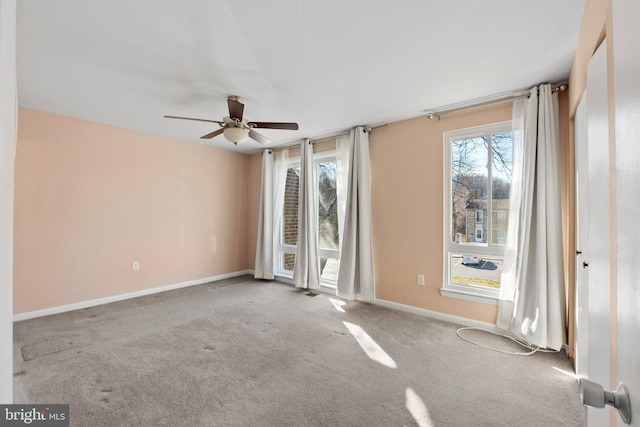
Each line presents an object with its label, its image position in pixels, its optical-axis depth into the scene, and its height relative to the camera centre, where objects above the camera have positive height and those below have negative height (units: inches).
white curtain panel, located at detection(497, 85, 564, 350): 99.5 -0.7
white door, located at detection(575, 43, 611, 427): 29.9 -0.1
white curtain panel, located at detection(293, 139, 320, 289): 177.3 -1.7
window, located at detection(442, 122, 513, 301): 119.8 +9.0
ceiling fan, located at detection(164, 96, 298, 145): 111.7 +39.8
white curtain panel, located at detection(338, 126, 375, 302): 151.4 -2.6
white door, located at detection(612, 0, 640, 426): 18.4 +2.6
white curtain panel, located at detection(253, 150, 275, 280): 202.4 -1.0
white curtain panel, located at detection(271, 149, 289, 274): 199.3 +24.1
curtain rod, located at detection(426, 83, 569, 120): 102.7 +53.2
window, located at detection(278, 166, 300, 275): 203.6 +0.0
